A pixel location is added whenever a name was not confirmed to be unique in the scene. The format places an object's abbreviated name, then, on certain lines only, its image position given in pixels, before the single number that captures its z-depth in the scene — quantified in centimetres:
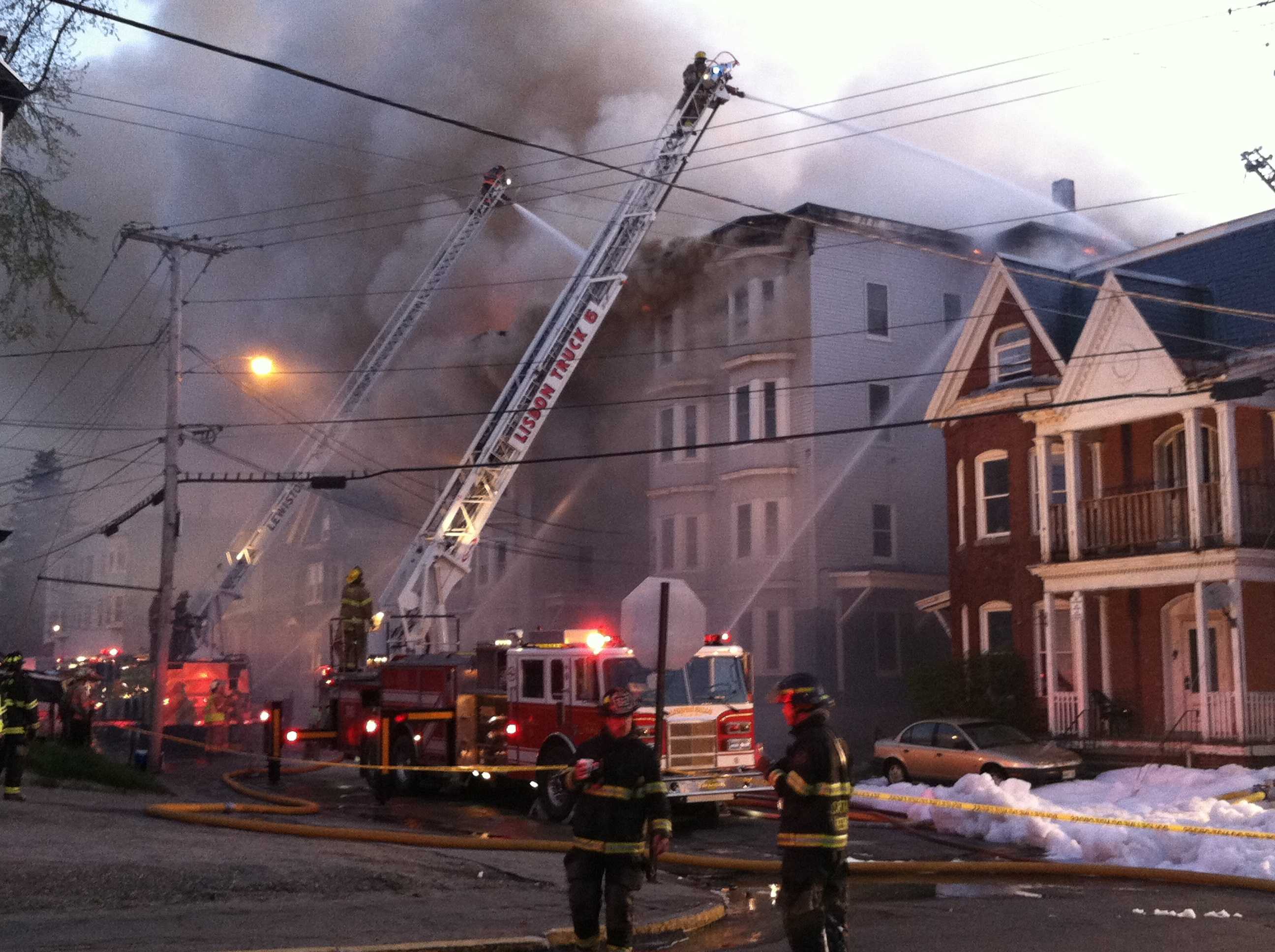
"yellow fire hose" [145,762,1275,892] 1091
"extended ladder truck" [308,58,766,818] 1546
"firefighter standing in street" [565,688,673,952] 698
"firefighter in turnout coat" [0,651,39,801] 1349
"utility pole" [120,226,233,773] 2173
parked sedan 1784
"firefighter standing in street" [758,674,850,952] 644
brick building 2003
